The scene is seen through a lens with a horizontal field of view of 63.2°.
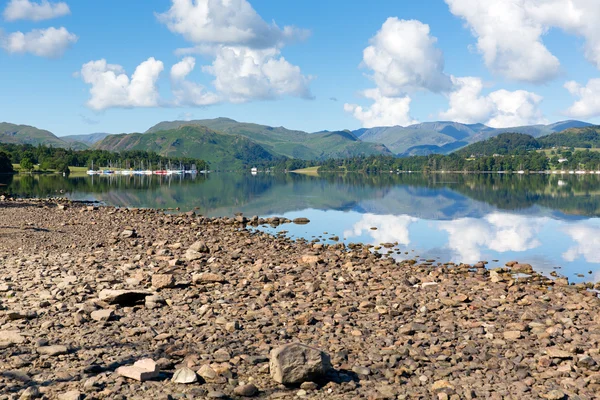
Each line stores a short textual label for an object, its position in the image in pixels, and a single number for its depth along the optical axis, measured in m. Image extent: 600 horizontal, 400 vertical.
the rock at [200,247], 29.77
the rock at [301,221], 57.16
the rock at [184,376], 11.02
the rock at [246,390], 10.71
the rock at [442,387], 11.41
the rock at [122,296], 17.02
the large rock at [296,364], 11.21
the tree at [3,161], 193.66
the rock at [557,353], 13.60
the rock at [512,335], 15.30
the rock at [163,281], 19.83
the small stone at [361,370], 12.31
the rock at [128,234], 35.48
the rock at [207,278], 21.12
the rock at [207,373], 11.39
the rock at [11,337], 13.04
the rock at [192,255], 27.12
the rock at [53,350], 12.36
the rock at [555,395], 11.25
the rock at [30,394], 9.92
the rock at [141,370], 10.98
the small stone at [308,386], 11.15
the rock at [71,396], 9.95
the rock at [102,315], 15.35
